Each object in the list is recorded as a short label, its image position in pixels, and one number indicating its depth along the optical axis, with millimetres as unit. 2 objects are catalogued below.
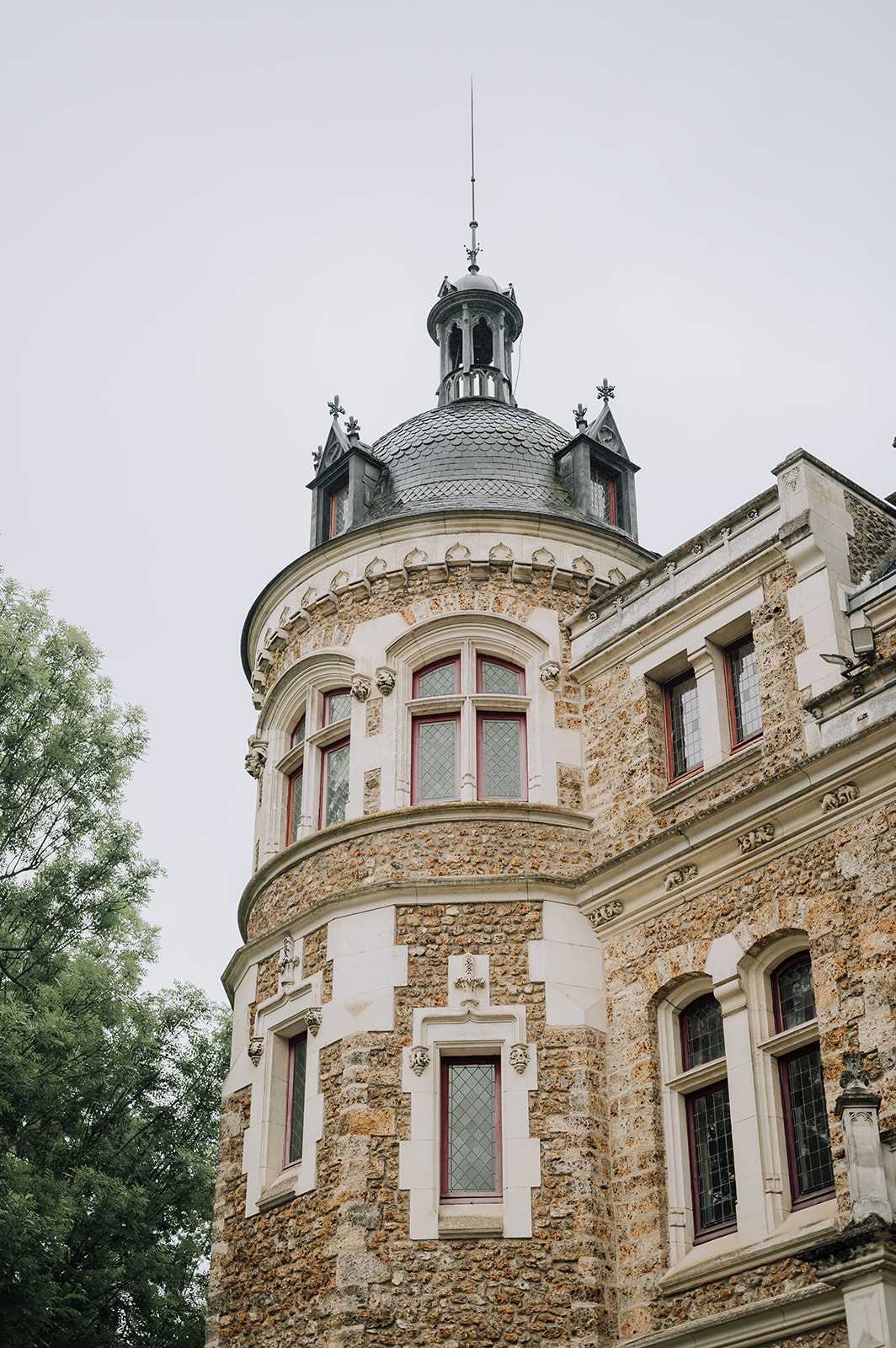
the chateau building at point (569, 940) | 13688
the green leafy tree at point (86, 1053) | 21219
